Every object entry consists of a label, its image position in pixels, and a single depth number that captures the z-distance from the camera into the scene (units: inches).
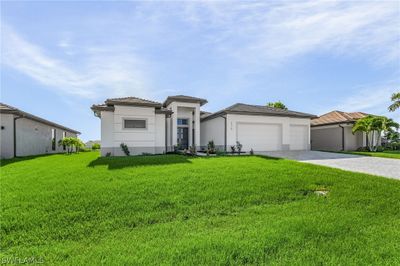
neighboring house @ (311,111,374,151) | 935.0
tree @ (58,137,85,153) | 868.6
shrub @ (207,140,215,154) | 663.3
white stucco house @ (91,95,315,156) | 609.9
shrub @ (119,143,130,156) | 596.4
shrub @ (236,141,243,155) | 724.8
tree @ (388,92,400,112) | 885.8
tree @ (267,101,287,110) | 1314.0
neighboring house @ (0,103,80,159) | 615.5
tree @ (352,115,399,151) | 822.5
